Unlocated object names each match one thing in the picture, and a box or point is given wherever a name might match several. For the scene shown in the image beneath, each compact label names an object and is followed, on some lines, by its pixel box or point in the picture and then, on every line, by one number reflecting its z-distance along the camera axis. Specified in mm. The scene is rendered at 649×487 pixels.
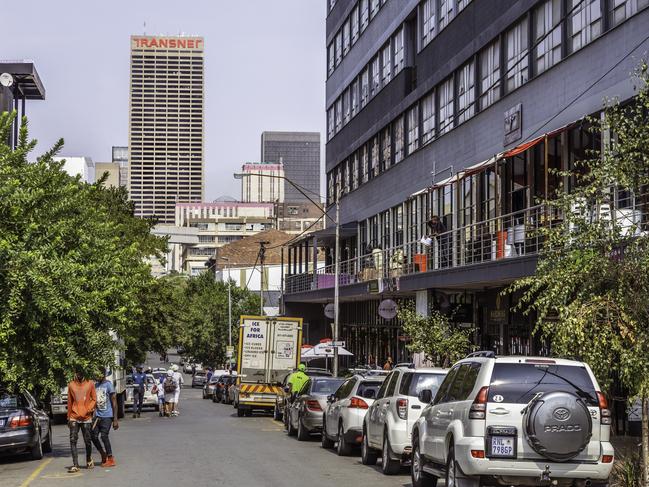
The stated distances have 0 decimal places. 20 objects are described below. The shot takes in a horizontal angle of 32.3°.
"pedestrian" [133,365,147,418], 43062
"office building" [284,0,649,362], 27719
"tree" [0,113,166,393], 21312
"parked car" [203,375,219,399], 62356
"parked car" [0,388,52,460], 21344
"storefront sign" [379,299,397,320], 36281
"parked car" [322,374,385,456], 21594
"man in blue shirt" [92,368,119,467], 19906
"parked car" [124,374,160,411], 47656
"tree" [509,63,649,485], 13984
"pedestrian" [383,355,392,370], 40625
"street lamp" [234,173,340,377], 41350
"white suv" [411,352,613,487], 12852
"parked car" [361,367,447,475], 18250
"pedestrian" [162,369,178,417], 42000
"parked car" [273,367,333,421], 36053
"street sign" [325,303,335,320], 46559
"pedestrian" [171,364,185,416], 42344
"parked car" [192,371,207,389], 89838
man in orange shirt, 19547
